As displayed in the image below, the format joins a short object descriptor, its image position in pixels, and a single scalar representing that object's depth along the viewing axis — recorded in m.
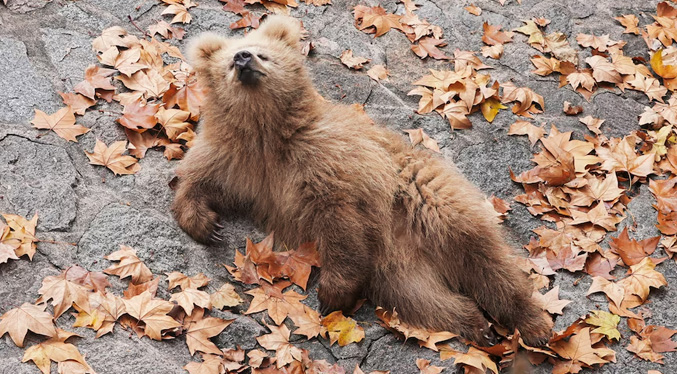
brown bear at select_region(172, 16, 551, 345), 4.82
